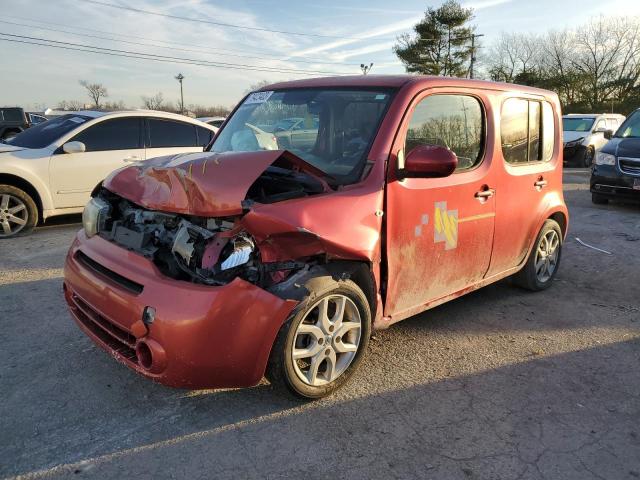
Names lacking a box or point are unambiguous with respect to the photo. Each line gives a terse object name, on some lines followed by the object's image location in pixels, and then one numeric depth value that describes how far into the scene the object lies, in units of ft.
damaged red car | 8.52
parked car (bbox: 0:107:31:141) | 66.95
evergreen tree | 141.90
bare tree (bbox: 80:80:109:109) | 217.97
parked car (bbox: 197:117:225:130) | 54.82
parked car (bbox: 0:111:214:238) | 22.03
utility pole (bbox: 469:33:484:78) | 146.30
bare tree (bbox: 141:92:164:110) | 207.41
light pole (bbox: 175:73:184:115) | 196.13
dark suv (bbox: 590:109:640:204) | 29.91
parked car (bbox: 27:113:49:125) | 88.61
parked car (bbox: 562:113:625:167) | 57.47
